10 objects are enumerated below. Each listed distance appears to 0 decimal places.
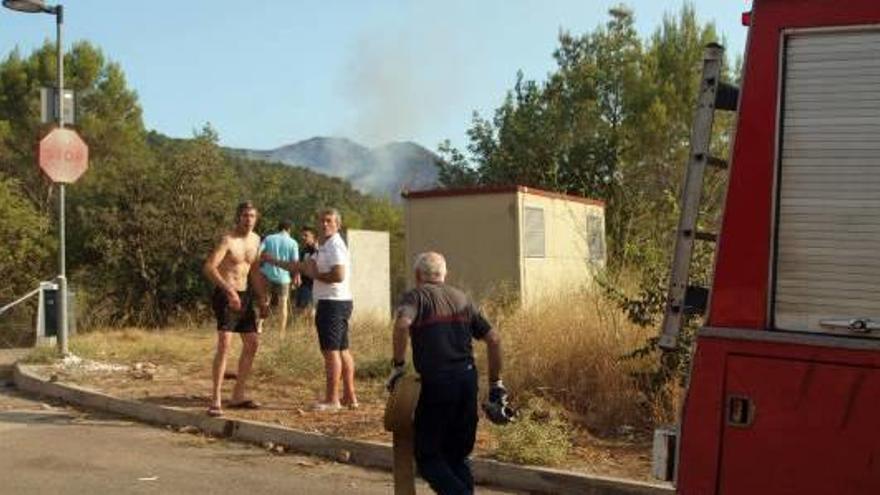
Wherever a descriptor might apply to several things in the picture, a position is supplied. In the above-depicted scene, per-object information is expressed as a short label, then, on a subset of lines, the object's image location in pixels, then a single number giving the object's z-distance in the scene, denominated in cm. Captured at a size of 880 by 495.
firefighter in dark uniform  577
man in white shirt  905
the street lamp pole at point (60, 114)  1297
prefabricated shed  1598
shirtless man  921
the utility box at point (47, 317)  1395
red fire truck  298
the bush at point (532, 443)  737
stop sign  1298
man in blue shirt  1245
